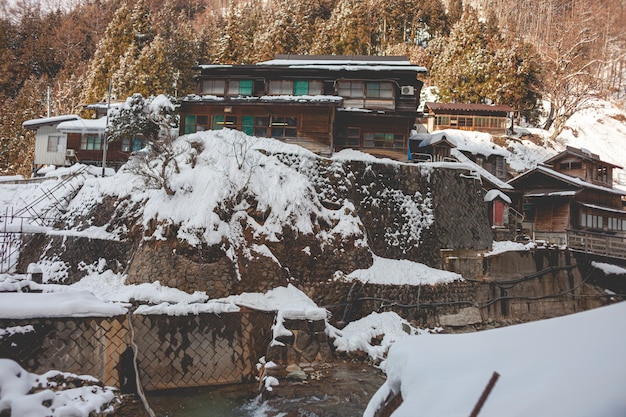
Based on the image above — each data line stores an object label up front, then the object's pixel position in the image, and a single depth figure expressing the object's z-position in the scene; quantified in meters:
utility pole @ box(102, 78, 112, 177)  25.10
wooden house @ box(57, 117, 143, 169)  29.22
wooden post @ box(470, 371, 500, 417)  3.10
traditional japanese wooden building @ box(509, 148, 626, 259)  29.69
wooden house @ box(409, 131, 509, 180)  30.86
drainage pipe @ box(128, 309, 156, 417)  12.61
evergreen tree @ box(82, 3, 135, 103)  40.72
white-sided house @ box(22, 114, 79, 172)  30.87
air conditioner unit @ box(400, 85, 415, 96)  26.78
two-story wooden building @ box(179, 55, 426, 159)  25.45
